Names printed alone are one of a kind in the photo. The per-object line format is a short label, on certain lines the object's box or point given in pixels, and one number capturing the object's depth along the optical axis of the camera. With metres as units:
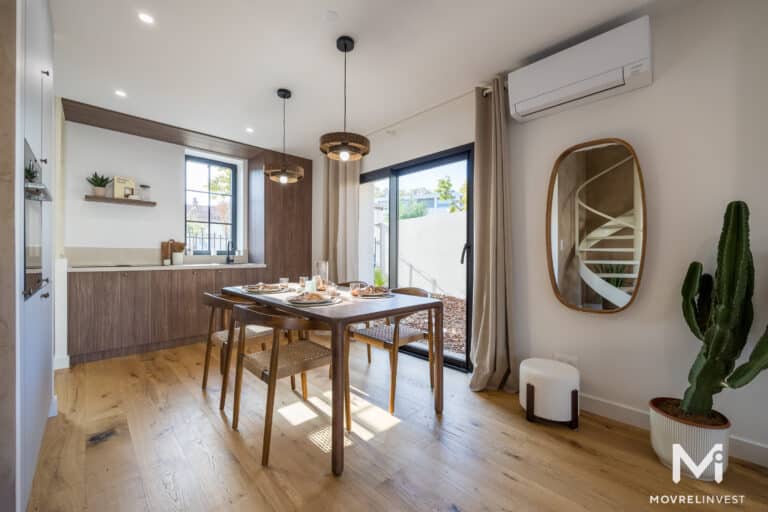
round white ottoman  2.03
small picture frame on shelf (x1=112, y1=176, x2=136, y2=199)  3.56
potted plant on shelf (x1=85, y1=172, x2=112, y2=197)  3.48
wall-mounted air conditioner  1.92
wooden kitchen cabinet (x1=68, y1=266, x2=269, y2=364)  3.10
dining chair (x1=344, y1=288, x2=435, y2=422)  2.23
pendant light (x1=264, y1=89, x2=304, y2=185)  2.88
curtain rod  2.74
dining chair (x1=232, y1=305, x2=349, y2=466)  1.68
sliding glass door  3.31
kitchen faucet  4.51
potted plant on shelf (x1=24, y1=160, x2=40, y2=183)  1.33
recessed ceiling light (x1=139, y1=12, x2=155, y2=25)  1.97
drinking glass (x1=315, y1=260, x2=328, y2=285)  2.70
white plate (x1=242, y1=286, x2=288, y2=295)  2.56
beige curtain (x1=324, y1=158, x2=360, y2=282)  4.05
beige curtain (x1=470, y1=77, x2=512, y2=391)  2.59
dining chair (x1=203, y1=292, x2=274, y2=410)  2.18
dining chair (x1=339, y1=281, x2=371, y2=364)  2.80
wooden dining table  1.61
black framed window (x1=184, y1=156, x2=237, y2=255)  4.32
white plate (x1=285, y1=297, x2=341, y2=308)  2.03
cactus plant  1.51
